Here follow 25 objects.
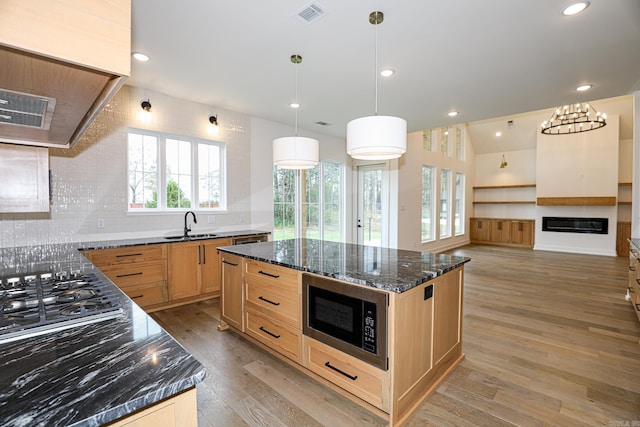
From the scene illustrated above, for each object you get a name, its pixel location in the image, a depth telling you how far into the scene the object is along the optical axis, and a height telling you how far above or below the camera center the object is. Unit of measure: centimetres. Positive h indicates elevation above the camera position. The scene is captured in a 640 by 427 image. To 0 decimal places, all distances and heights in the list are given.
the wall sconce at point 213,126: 466 +125
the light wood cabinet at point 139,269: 337 -72
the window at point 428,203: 784 +11
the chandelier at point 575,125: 748 +208
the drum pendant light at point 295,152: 285 +52
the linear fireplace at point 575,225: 781 -46
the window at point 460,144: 931 +193
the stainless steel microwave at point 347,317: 182 -72
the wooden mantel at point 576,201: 753 +16
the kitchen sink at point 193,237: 403 -40
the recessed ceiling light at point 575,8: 227 +150
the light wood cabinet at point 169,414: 70 -50
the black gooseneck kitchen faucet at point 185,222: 428 -21
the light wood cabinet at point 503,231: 905 -74
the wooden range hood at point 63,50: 76 +42
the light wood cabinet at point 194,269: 384 -81
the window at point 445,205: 856 +7
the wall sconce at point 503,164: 936 +132
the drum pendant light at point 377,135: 209 +50
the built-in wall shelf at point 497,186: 914 +65
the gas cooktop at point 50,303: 102 -39
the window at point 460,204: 946 +10
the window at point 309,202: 576 +10
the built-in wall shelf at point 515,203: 907 +14
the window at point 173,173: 410 +50
